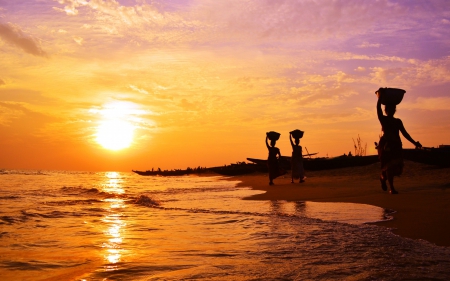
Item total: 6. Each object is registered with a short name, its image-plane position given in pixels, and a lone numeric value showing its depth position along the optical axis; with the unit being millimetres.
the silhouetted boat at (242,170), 47031
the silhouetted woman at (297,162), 19453
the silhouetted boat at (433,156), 17344
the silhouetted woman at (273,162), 19766
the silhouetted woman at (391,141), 10495
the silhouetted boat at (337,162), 31400
